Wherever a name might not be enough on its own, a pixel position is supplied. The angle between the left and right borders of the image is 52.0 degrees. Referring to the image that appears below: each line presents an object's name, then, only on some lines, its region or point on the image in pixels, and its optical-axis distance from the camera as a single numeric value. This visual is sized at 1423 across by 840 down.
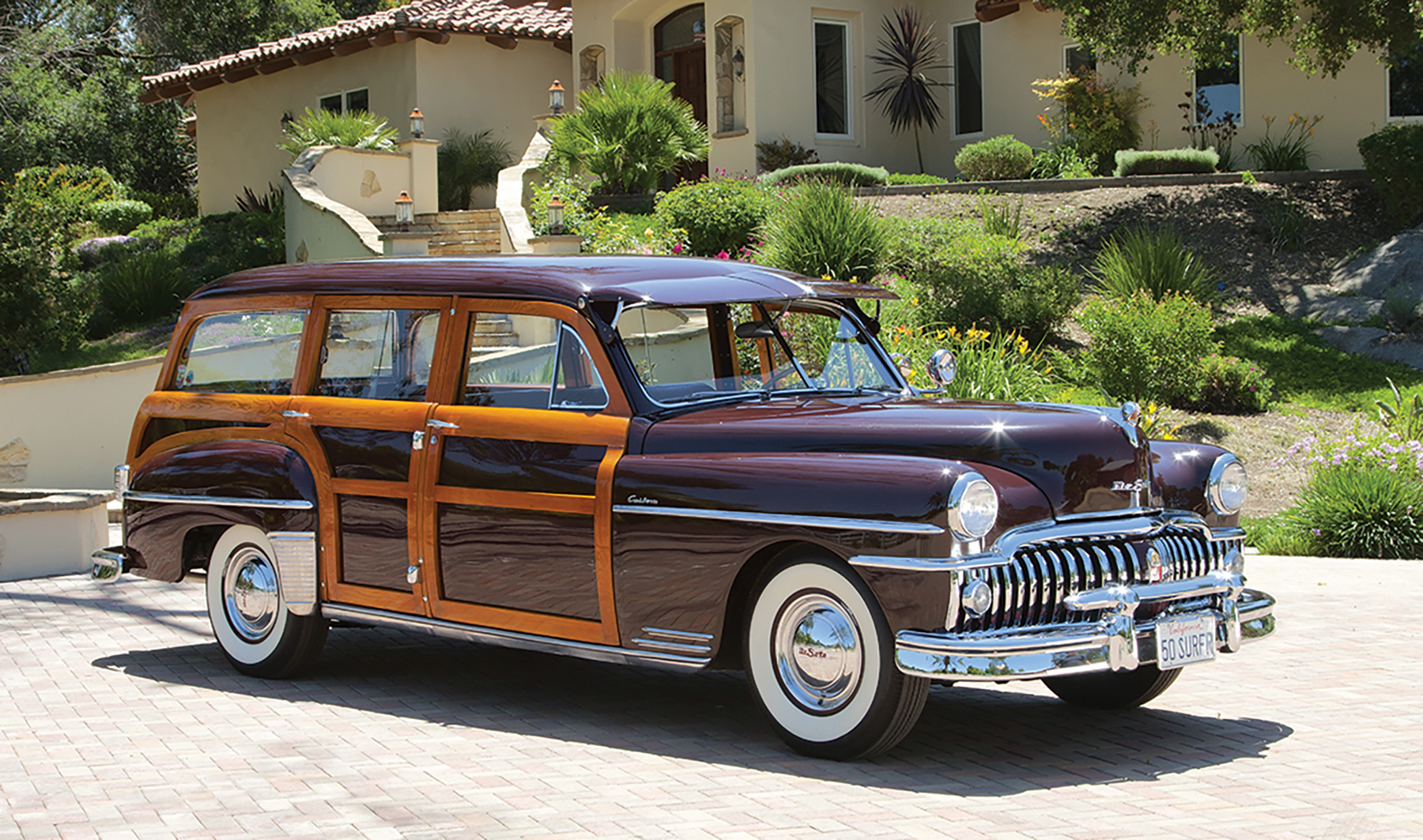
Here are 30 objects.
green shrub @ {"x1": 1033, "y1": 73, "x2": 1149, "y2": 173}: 23.03
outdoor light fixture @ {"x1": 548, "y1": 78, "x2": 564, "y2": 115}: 21.84
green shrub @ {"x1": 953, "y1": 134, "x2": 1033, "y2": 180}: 22.12
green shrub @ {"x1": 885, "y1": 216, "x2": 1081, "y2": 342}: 15.94
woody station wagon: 5.18
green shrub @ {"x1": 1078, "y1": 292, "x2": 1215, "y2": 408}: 14.99
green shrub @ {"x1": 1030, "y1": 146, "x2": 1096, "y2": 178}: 22.69
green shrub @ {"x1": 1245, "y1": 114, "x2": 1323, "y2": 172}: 21.64
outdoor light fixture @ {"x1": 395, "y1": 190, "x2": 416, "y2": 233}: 17.95
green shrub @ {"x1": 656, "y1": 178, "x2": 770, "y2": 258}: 17.84
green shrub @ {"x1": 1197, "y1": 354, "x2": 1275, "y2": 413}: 15.17
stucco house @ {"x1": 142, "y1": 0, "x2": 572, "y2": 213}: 27.00
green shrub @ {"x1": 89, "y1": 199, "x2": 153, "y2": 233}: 29.68
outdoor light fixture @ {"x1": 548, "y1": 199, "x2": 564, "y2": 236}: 16.61
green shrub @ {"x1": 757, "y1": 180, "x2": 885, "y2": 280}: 15.79
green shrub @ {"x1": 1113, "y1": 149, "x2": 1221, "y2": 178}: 21.41
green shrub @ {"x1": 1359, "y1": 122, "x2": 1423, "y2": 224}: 19.09
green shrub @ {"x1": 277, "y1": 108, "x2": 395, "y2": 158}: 22.69
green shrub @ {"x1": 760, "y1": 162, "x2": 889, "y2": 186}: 21.96
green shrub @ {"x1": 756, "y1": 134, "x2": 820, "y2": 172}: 23.91
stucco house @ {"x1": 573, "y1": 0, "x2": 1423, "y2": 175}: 22.88
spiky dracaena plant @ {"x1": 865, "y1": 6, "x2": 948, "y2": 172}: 25.22
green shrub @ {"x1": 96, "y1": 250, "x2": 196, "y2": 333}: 23.05
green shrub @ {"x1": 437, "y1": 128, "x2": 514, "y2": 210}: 26.11
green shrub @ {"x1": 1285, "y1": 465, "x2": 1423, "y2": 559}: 10.70
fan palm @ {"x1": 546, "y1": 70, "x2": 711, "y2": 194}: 21.61
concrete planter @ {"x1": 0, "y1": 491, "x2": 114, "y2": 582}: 10.22
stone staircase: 19.67
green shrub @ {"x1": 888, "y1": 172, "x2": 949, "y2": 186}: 22.38
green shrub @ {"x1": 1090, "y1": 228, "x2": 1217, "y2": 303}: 16.70
